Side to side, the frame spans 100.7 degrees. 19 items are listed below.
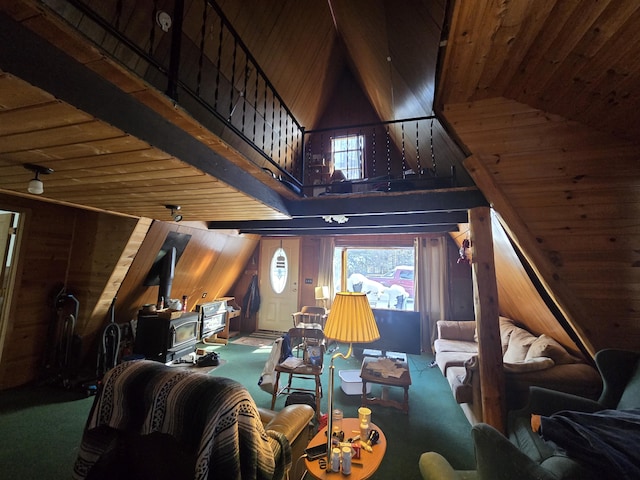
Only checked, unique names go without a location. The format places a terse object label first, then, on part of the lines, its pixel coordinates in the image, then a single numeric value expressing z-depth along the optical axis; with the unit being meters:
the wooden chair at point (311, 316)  4.87
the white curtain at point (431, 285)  5.23
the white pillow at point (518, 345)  3.02
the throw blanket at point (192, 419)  1.12
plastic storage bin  3.29
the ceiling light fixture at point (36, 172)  1.61
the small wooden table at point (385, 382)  2.93
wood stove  3.76
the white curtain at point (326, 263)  6.07
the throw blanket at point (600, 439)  1.08
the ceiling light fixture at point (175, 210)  2.80
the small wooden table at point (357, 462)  1.38
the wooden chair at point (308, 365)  2.91
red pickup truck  5.91
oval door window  6.52
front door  6.43
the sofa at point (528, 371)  2.20
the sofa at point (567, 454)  1.10
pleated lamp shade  1.53
